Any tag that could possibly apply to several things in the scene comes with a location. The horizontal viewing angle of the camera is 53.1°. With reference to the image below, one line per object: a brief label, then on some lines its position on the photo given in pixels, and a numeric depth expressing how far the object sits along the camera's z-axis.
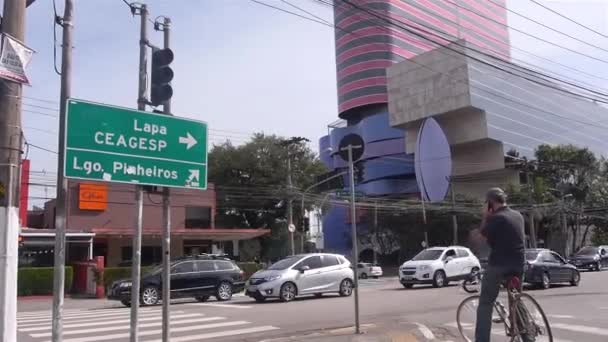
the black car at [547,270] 20.83
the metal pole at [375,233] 58.47
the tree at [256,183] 54.72
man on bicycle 6.60
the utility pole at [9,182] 6.42
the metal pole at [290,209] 40.65
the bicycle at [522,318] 6.58
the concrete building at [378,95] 79.62
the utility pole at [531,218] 48.86
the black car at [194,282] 20.70
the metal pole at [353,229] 10.56
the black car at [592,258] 39.56
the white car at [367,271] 44.78
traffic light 7.50
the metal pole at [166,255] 7.21
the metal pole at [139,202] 6.81
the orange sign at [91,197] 36.19
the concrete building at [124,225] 35.66
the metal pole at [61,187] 6.97
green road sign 6.49
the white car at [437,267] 23.77
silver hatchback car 19.30
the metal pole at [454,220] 50.37
